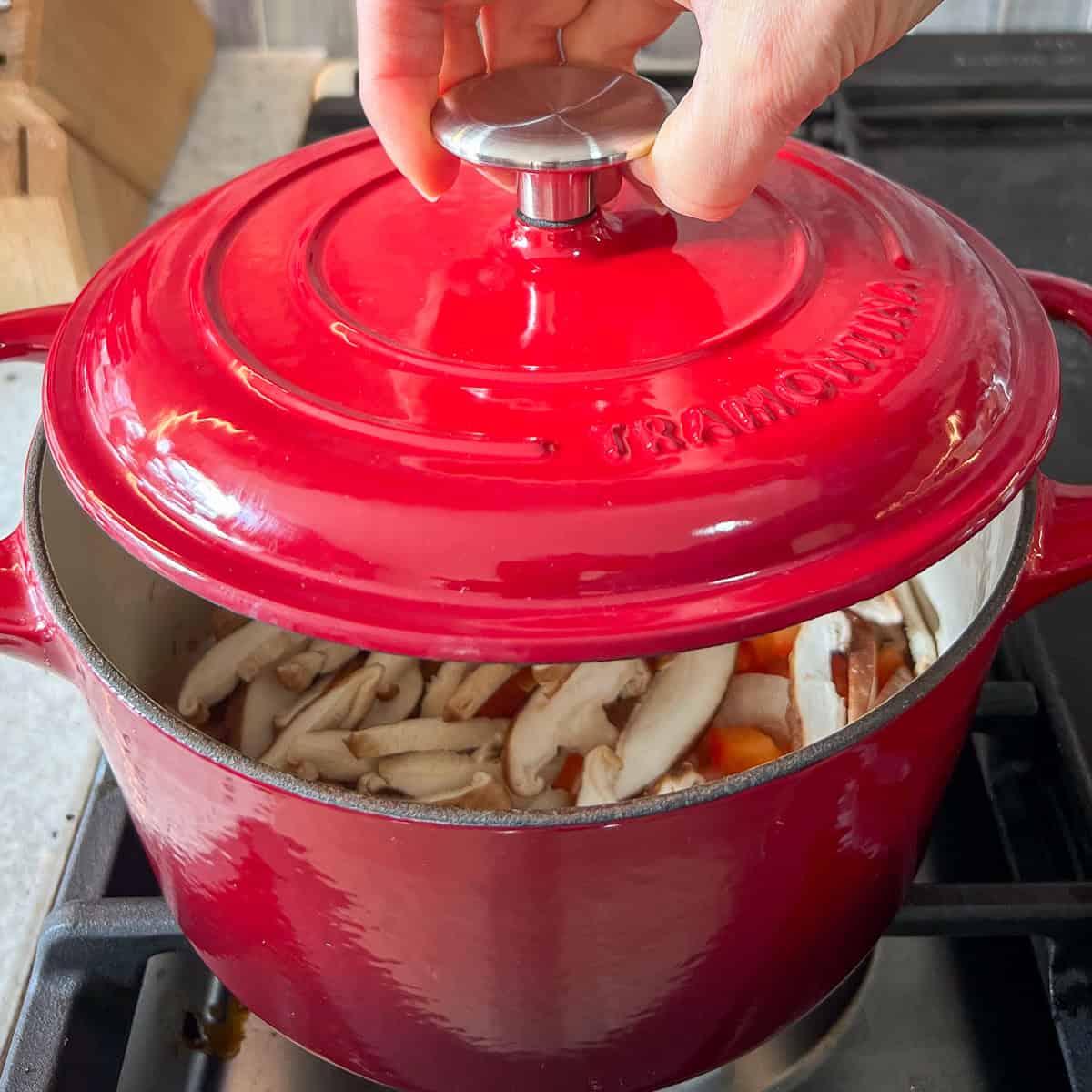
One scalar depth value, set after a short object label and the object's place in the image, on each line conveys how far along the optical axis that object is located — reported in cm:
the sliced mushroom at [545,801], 57
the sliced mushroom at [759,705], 60
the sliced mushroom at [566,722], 57
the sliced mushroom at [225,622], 67
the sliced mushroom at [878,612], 64
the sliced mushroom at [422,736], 58
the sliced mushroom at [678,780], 55
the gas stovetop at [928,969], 56
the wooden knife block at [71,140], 91
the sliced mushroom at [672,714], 56
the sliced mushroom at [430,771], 57
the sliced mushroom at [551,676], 60
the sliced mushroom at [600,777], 54
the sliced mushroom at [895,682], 60
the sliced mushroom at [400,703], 62
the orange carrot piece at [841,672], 59
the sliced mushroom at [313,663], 62
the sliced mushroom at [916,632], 62
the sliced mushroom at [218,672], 62
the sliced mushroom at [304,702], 60
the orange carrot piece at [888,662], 61
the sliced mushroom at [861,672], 57
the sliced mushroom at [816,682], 57
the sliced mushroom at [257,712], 60
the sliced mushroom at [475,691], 61
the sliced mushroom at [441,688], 62
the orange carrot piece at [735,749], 57
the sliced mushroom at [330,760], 58
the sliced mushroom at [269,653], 63
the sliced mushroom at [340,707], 59
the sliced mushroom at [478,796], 52
